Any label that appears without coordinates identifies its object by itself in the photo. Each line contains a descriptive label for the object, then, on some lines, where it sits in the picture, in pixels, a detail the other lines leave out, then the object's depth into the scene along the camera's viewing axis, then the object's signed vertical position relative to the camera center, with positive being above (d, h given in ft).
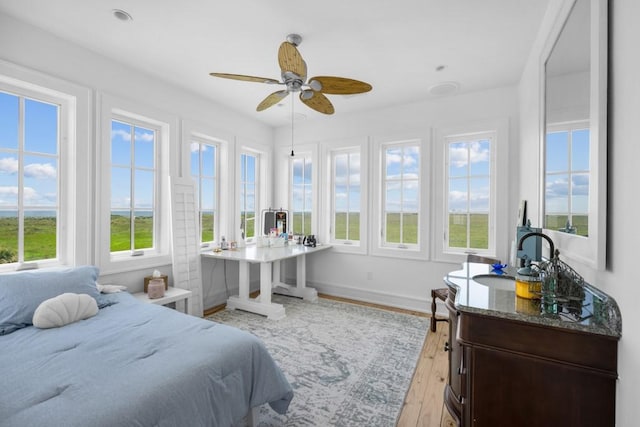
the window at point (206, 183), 12.76 +1.32
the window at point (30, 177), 7.70 +0.94
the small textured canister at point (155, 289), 9.45 -2.55
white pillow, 5.94 -2.14
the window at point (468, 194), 11.70 +0.80
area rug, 6.26 -4.29
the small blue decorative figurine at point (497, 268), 6.78 -1.32
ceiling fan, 6.72 +3.35
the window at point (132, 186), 9.27 +0.90
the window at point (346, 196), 14.44 +0.84
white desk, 11.39 -2.75
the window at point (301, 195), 15.84 +0.94
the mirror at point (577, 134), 3.96 +1.33
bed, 3.60 -2.37
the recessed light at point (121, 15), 7.10 +4.91
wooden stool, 10.14 -3.26
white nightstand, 9.41 -2.87
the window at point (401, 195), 13.02 +0.81
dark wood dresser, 3.71 -2.02
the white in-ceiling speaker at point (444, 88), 10.90 +4.84
